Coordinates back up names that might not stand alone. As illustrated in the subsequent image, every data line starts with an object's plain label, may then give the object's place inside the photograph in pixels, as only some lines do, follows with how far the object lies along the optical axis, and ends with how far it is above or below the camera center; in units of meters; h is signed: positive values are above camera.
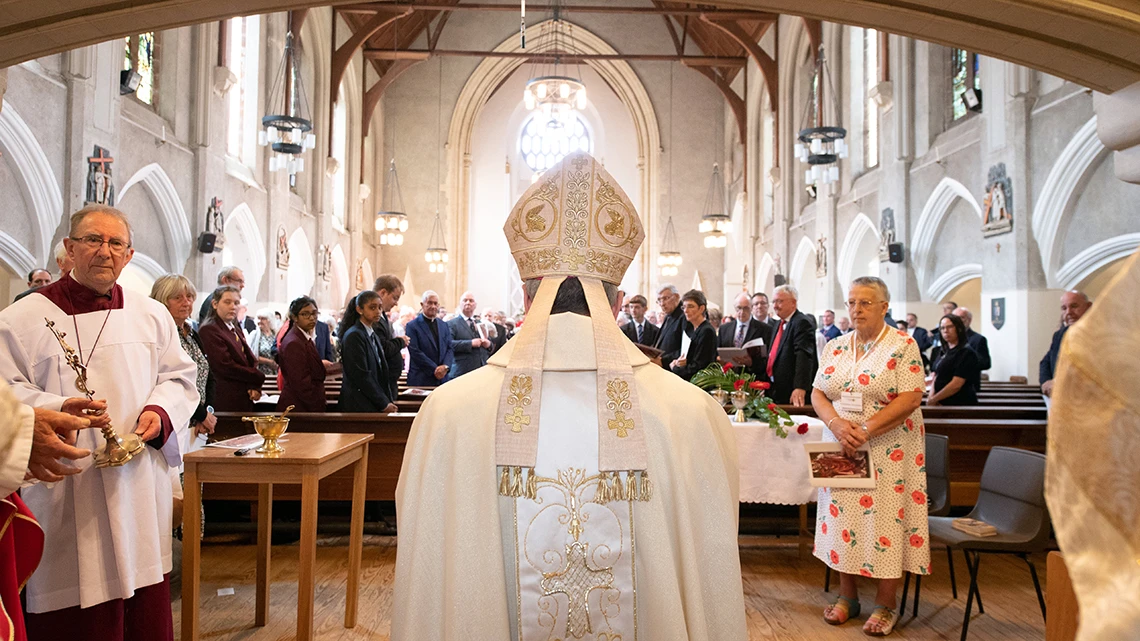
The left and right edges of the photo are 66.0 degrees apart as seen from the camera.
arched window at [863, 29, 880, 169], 13.29 +3.75
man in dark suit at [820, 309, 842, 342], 10.92 +0.16
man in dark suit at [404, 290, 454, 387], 7.45 -0.05
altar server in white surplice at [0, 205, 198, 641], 2.54 -0.33
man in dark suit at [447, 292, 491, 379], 8.31 -0.04
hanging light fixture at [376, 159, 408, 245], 17.23 +2.23
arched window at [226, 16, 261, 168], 13.23 +3.81
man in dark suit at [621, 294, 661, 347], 8.30 +0.12
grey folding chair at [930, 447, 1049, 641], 3.44 -0.71
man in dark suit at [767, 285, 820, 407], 6.12 -0.09
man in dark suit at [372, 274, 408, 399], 6.09 +0.05
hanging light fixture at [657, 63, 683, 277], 19.20 +1.82
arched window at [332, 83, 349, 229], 18.44 +3.86
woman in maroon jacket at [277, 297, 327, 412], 5.18 -0.16
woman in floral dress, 3.55 -0.49
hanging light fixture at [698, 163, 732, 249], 16.56 +2.12
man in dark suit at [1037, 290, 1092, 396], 5.67 +0.23
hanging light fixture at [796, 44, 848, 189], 11.45 +2.60
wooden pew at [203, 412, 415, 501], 5.04 -0.67
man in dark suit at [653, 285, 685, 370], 7.17 +0.12
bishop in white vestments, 1.84 -0.35
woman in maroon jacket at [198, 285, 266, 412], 4.84 -0.11
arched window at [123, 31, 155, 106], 10.06 +3.26
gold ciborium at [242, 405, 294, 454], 3.14 -0.33
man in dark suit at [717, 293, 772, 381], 6.77 +0.07
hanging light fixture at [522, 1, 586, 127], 13.77 +3.85
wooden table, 3.00 -0.50
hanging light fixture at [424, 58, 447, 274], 21.38 +2.70
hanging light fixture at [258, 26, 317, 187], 11.47 +2.79
